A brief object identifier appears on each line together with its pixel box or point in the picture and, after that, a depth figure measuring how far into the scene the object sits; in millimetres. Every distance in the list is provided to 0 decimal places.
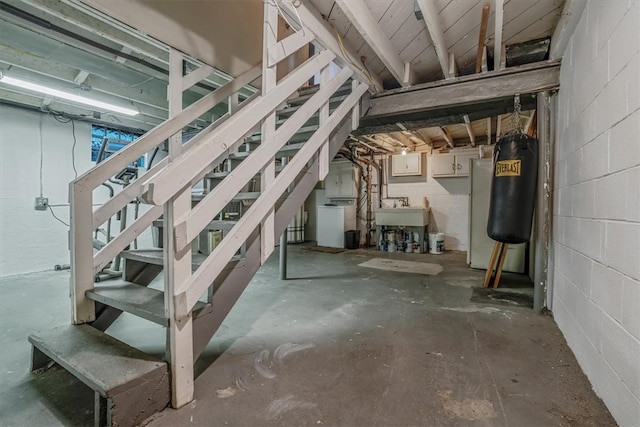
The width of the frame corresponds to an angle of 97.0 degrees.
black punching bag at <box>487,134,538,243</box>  2559
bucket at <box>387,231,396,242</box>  6824
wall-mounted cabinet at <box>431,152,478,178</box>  6539
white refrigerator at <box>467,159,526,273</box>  4484
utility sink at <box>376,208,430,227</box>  6520
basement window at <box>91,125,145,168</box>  5188
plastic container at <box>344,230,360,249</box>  7070
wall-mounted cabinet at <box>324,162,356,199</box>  7547
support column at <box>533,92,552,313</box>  2609
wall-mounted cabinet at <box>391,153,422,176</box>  6984
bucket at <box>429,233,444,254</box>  6387
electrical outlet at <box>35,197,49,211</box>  4500
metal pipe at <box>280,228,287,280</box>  3959
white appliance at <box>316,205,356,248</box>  7191
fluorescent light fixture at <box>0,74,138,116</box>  3342
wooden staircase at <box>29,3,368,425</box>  1278
